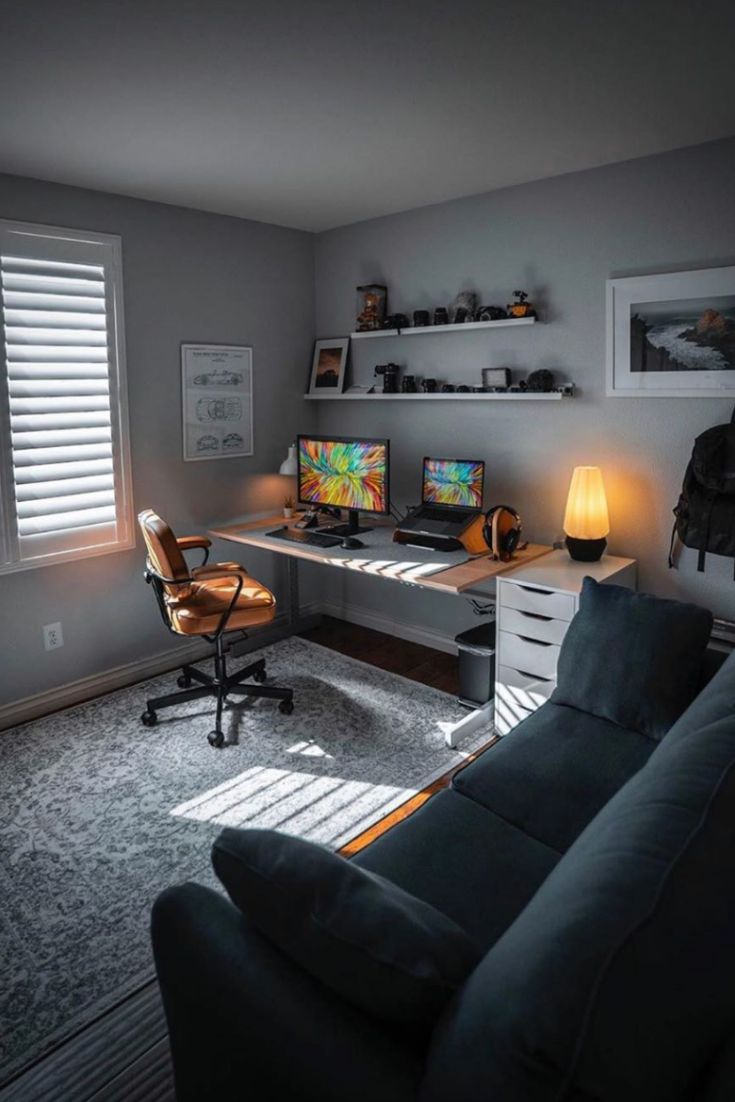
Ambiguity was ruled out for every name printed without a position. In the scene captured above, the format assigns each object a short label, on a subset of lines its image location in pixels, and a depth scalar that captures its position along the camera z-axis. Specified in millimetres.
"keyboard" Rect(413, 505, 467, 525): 3650
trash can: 3389
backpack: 2898
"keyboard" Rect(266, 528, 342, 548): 3705
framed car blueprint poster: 3930
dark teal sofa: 830
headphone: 3270
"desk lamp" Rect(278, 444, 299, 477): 4246
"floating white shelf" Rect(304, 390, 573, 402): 3424
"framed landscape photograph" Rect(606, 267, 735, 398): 2934
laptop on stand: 3574
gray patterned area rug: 2020
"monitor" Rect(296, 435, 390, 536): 3768
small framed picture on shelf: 4359
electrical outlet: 3523
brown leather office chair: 3113
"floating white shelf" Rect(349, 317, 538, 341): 3439
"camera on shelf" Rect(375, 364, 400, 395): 4055
